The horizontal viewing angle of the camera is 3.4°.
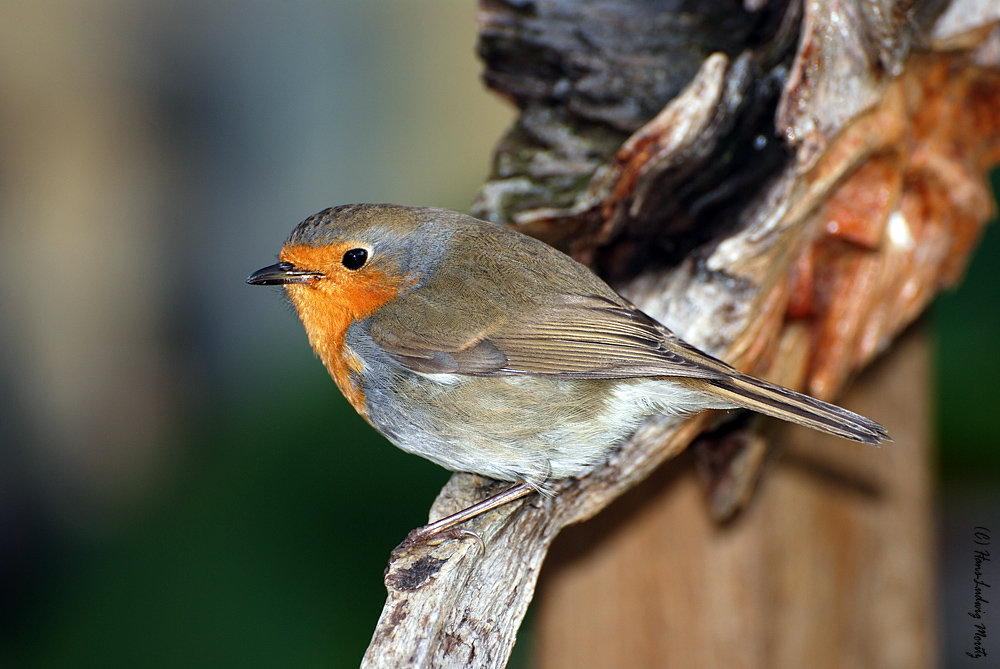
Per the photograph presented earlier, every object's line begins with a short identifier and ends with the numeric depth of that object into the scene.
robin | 3.22
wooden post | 3.24
